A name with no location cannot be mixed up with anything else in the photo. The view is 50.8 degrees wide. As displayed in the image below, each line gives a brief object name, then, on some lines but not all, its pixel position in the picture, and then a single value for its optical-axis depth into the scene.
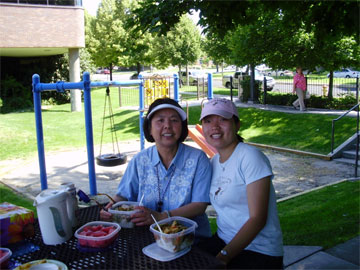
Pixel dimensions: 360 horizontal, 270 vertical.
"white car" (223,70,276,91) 27.19
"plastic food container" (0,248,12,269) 1.96
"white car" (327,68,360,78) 38.06
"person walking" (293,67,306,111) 14.88
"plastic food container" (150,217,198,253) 2.12
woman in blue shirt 2.78
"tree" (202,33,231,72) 24.94
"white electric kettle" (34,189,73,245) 2.18
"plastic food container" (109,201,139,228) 2.53
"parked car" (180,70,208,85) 35.62
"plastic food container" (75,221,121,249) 2.21
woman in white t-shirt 2.52
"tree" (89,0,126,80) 32.12
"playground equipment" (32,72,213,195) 7.05
